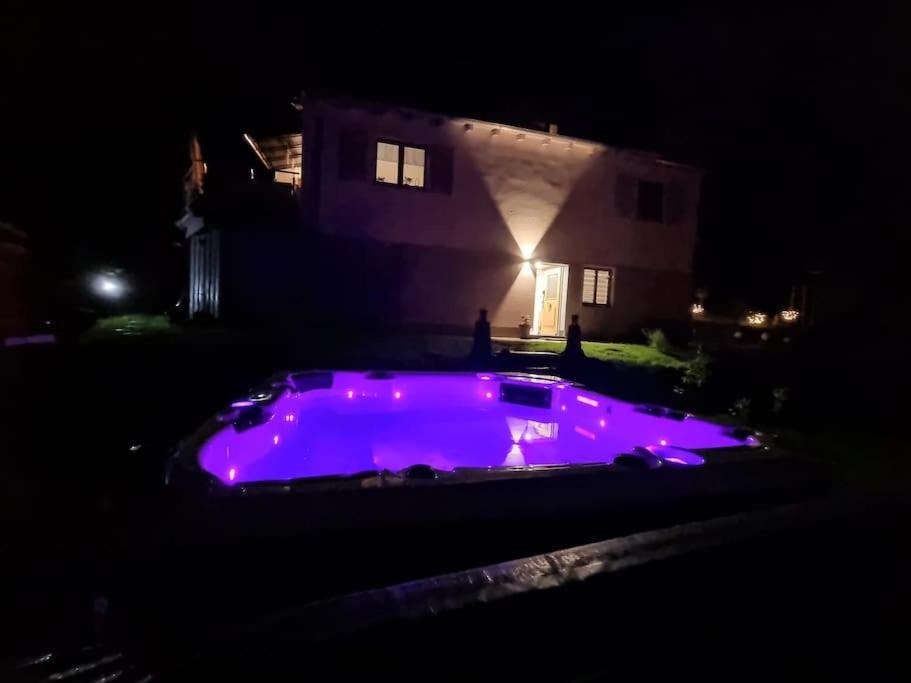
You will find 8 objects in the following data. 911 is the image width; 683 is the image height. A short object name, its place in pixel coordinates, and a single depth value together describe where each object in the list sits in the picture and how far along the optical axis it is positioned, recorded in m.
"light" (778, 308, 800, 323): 15.67
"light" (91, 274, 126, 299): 14.90
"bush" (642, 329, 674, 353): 10.25
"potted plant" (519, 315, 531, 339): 10.65
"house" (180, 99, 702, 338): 9.36
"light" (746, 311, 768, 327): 19.69
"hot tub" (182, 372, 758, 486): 3.33
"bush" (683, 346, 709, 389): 7.14
